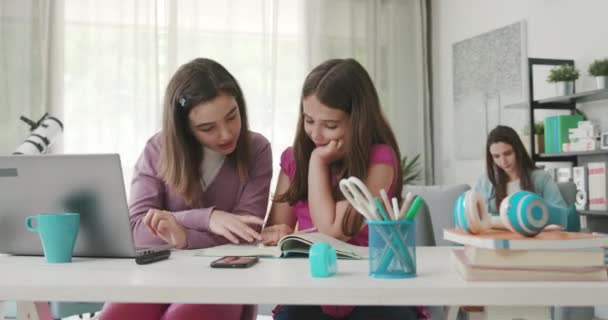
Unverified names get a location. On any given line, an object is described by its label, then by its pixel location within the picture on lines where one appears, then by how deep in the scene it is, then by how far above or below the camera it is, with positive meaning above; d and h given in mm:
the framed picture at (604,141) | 3330 +105
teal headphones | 848 -74
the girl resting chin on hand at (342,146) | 1400 +44
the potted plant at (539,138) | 3809 +144
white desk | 792 -164
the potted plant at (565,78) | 3553 +477
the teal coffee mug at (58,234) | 1102 -115
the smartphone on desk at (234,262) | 1014 -157
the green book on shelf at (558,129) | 3596 +188
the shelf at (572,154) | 3336 +42
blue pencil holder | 882 -121
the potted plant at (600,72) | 3326 +476
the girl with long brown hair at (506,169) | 3268 -37
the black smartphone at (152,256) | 1083 -159
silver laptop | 1112 -48
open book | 1116 -155
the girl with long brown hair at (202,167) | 1396 +0
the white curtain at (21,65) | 4227 +715
